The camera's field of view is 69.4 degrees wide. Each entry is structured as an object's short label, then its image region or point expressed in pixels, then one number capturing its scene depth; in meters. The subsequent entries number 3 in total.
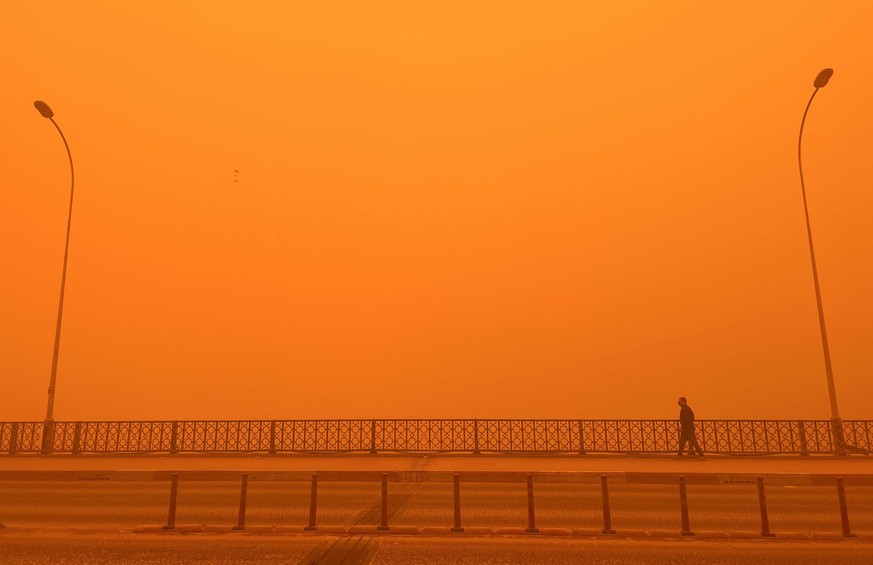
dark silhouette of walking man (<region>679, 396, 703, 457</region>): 17.72
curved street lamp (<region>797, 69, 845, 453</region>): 17.75
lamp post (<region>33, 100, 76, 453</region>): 19.20
